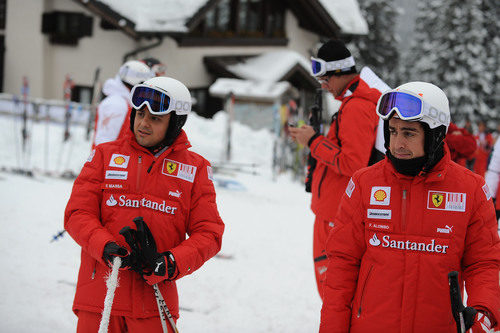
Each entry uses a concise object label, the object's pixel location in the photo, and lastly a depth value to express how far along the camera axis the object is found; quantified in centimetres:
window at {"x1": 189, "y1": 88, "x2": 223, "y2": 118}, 2289
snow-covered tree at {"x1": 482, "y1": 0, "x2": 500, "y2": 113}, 3419
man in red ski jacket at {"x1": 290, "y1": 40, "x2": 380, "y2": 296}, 415
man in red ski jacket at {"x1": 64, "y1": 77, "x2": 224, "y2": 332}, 291
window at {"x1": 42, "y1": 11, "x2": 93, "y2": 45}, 2055
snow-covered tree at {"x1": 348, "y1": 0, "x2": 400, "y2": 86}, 3762
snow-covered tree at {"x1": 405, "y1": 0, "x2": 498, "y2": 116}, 3344
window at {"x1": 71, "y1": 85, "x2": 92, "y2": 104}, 2102
